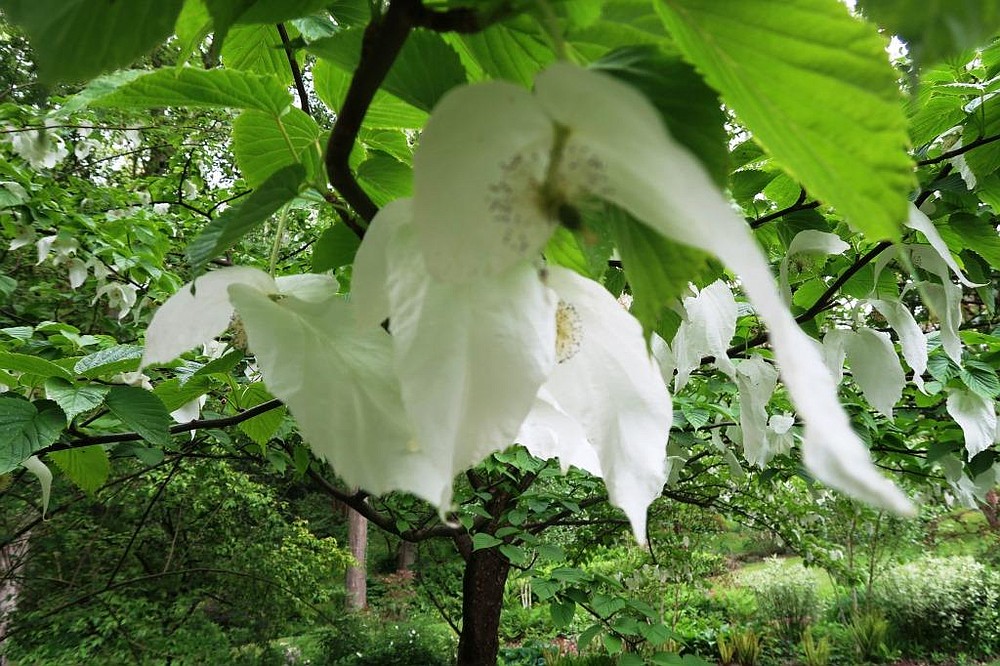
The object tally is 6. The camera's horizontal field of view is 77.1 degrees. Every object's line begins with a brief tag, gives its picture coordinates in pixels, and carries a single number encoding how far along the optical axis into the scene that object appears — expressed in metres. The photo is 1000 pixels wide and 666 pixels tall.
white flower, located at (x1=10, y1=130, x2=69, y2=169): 2.35
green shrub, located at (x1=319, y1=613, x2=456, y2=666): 5.23
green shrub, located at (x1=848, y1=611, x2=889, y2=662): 6.04
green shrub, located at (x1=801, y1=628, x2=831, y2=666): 5.73
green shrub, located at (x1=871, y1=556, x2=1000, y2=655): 6.22
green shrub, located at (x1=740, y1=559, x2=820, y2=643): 6.89
